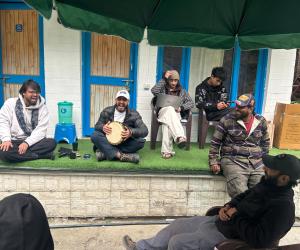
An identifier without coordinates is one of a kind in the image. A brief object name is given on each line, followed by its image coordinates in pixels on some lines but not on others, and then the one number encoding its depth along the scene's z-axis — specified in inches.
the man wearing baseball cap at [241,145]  162.4
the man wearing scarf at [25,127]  167.9
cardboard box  211.2
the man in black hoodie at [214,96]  208.7
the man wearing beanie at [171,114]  191.3
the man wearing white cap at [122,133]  177.2
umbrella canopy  102.9
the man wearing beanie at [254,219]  93.2
